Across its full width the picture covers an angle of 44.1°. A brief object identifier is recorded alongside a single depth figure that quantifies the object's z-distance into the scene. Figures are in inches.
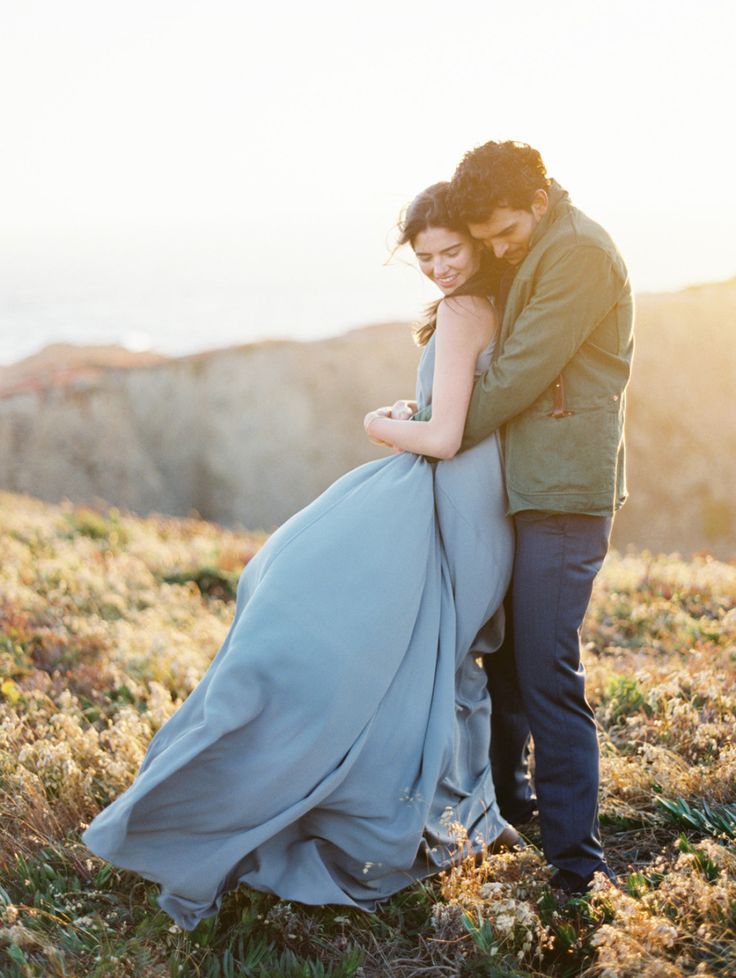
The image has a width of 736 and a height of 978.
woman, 127.3
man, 121.1
